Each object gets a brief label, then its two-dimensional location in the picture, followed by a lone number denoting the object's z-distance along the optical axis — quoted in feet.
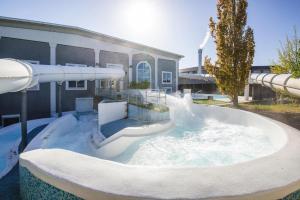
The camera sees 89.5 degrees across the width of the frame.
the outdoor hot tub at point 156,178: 5.66
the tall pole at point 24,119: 15.54
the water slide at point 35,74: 14.55
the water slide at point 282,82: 17.28
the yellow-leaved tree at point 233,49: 34.03
